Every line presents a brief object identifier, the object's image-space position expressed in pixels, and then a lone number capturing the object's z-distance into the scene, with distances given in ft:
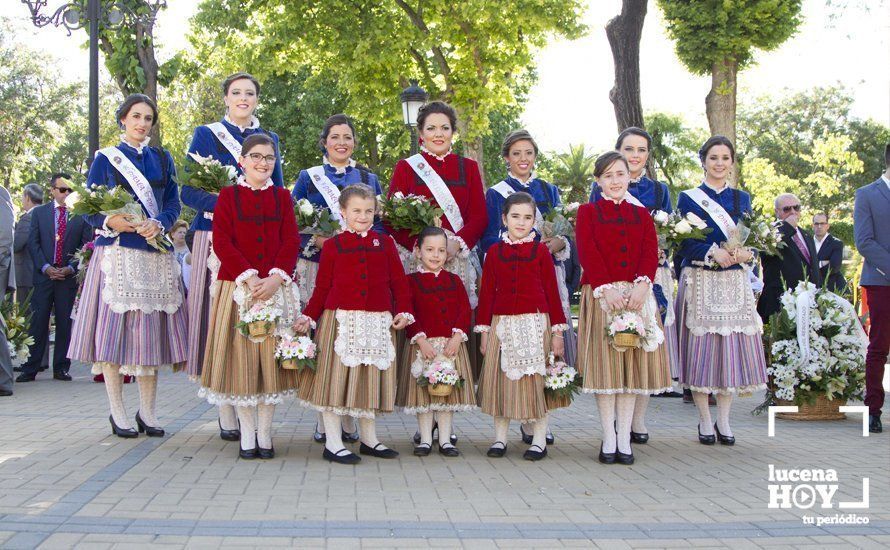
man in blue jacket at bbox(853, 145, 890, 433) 25.73
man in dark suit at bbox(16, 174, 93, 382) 36.22
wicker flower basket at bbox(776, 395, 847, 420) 28.19
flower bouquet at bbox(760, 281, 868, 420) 27.63
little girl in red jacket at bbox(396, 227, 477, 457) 20.67
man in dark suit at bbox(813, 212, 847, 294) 36.78
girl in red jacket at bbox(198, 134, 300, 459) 19.36
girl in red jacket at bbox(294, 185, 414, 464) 19.56
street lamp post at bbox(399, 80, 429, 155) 49.52
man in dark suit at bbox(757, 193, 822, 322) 32.76
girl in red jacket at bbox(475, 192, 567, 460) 20.35
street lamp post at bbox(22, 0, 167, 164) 39.17
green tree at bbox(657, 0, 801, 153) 63.31
